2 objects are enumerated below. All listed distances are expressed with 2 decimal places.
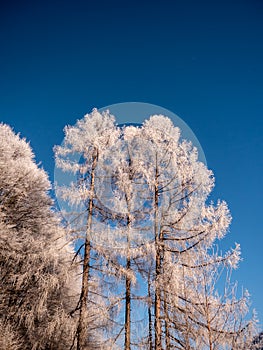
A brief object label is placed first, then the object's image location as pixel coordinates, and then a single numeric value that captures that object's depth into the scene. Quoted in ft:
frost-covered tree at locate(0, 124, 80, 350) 28.73
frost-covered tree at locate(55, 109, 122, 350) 29.25
